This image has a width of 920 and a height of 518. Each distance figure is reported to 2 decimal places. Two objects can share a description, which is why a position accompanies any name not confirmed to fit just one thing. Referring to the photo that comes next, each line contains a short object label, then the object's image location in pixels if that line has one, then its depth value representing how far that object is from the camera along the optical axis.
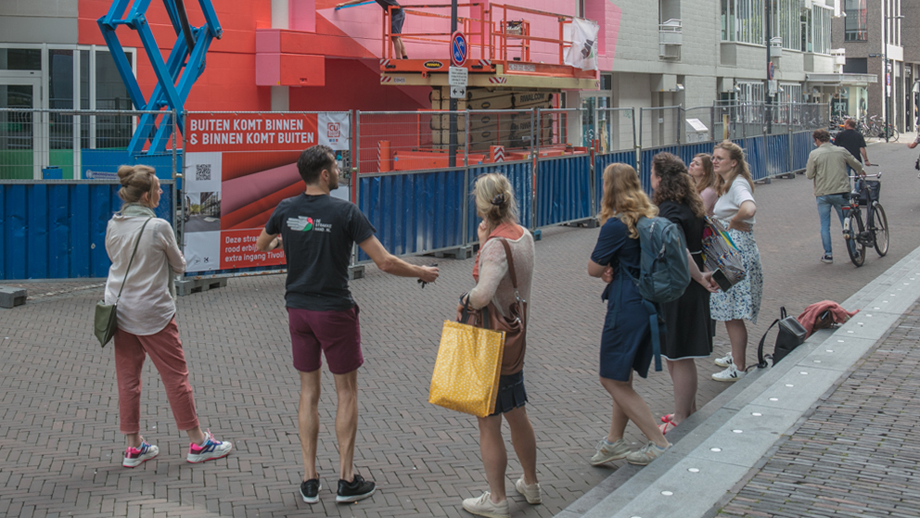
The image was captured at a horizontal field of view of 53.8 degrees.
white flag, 21.89
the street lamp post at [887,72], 54.19
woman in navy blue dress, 4.84
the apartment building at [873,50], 58.03
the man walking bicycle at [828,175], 11.91
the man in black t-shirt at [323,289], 4.50
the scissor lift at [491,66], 18.62
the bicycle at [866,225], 11.73
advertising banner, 9.83
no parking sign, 15.94
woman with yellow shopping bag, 4.27
